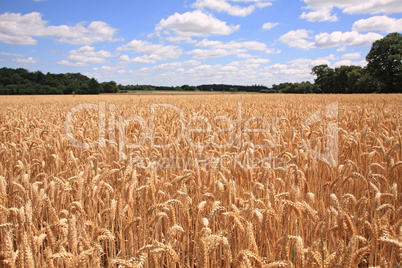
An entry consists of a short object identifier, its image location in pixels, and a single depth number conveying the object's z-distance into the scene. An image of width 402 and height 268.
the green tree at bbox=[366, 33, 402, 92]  46.25
